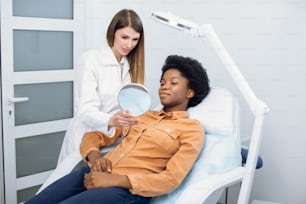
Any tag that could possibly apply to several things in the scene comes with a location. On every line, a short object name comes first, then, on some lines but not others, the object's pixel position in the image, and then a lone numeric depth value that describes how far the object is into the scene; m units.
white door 2.15
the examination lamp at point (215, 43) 1.36
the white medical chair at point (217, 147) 1.38
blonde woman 1.65
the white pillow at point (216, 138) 1.51
